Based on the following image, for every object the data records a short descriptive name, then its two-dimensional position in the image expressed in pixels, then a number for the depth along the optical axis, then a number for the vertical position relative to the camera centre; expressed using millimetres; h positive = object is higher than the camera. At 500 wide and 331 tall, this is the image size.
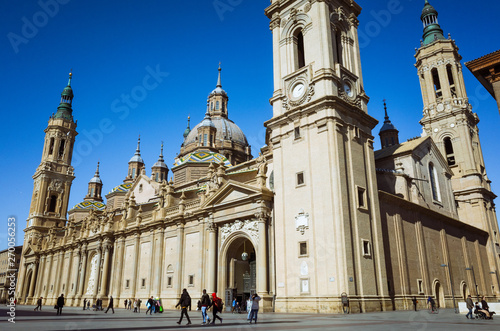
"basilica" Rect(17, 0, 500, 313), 25516 +6156
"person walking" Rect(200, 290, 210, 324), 17250 -501
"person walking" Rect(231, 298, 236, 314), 28578 -979
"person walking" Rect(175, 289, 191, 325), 17138 -365
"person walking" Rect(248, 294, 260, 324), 17078 -681
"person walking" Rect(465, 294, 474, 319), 19784 -730
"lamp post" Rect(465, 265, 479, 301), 39109 +1170
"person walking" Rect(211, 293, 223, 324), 16491 -675
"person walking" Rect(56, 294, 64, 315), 24859 -482
